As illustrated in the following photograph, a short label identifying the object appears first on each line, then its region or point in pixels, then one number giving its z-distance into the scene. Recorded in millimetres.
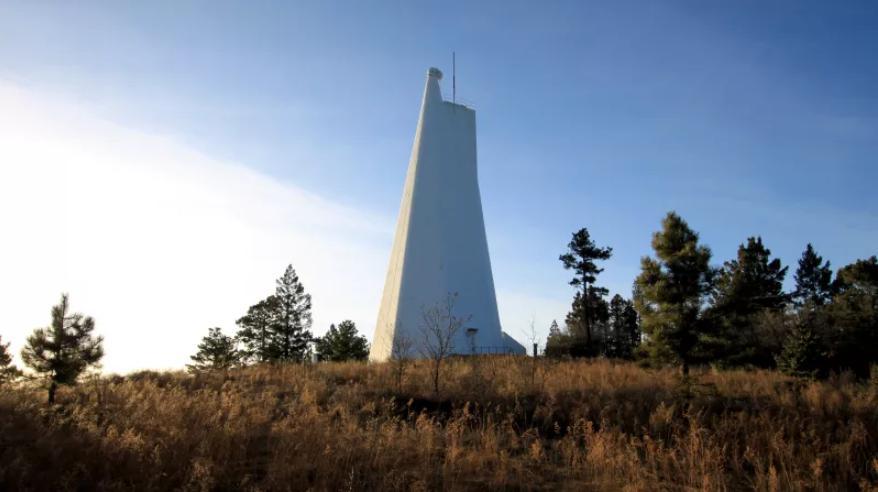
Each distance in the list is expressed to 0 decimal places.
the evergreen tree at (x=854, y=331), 24266
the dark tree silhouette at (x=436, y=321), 18188
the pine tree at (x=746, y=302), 18103
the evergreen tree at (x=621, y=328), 43562
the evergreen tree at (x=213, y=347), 38094
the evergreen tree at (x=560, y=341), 34494
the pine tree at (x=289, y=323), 35969
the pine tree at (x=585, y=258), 35906
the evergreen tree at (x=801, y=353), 18844
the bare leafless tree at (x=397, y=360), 11270
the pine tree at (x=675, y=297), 16469
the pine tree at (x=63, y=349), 10391
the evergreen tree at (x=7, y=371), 9978
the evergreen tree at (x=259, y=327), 36969
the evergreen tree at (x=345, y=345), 34500
